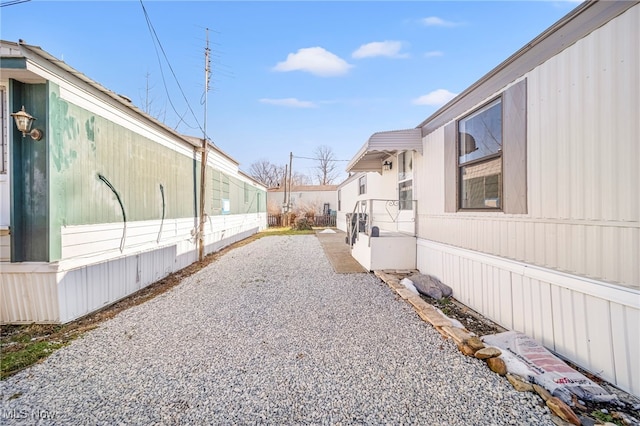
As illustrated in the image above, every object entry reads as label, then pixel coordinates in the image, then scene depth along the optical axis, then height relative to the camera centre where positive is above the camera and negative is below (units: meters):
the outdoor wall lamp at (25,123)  3.02 +1.03
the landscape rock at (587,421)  1.64 -1.27
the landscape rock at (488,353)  2.34 -1.21
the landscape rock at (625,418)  1.68 -1.29
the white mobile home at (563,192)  2.01 +0.18
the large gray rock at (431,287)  4.34 -1.21
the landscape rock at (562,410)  1.66 -1.24
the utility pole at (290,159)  24.75 +4.91
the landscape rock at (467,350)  2.47 -1.25
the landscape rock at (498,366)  2.19 -1.25
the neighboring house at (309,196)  26.38 +1.69
